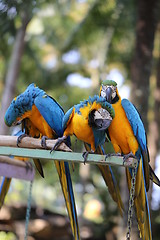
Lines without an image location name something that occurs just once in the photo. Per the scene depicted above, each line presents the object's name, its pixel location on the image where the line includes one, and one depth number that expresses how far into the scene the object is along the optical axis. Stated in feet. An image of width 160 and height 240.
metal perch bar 14.02
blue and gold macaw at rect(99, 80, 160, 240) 15.99
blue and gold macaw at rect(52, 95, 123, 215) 14.61
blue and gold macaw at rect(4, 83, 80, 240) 17.38
